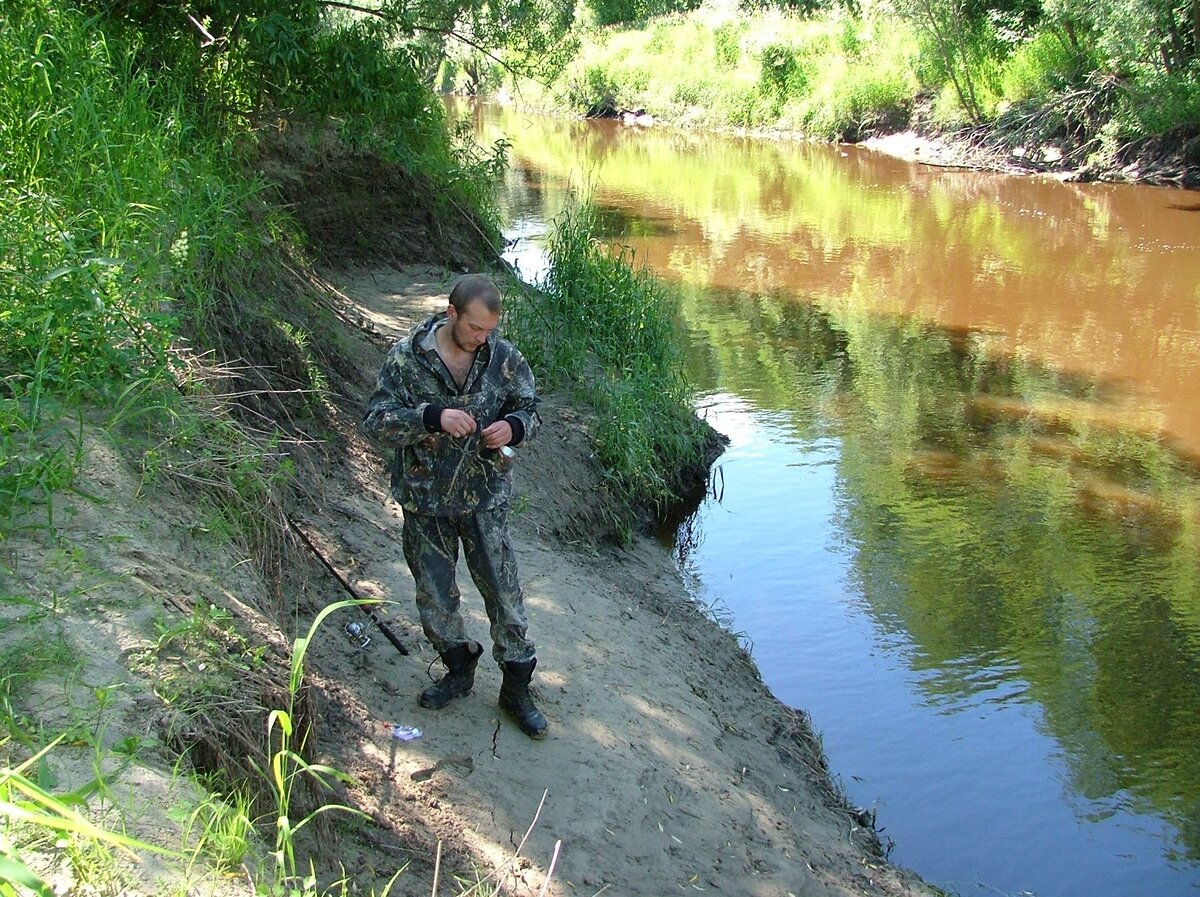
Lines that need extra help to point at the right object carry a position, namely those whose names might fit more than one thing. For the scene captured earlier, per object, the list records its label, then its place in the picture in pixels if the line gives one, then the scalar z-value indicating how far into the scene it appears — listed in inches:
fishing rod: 184.5
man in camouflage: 162.4
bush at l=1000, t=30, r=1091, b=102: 985.5
